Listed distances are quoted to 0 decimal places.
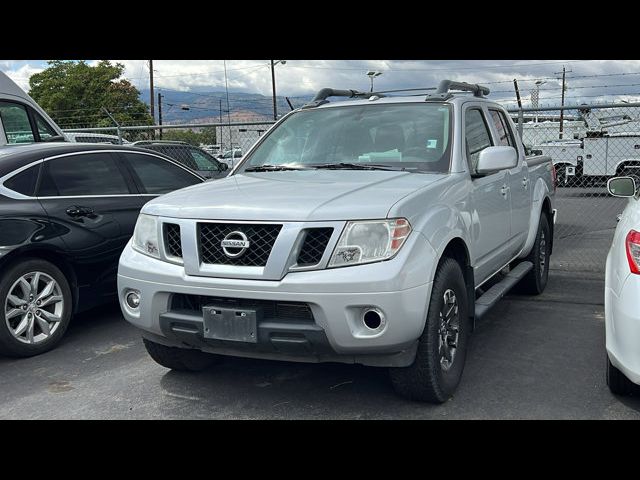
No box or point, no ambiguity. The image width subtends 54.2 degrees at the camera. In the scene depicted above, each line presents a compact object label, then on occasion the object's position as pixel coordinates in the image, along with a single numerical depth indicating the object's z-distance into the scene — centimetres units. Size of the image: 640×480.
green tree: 4162
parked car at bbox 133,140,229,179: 1077
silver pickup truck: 322
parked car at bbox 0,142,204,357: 472
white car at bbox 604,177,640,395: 309
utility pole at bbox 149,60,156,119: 3825
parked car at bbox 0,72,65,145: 745
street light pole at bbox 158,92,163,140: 4370
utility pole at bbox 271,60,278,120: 4751
